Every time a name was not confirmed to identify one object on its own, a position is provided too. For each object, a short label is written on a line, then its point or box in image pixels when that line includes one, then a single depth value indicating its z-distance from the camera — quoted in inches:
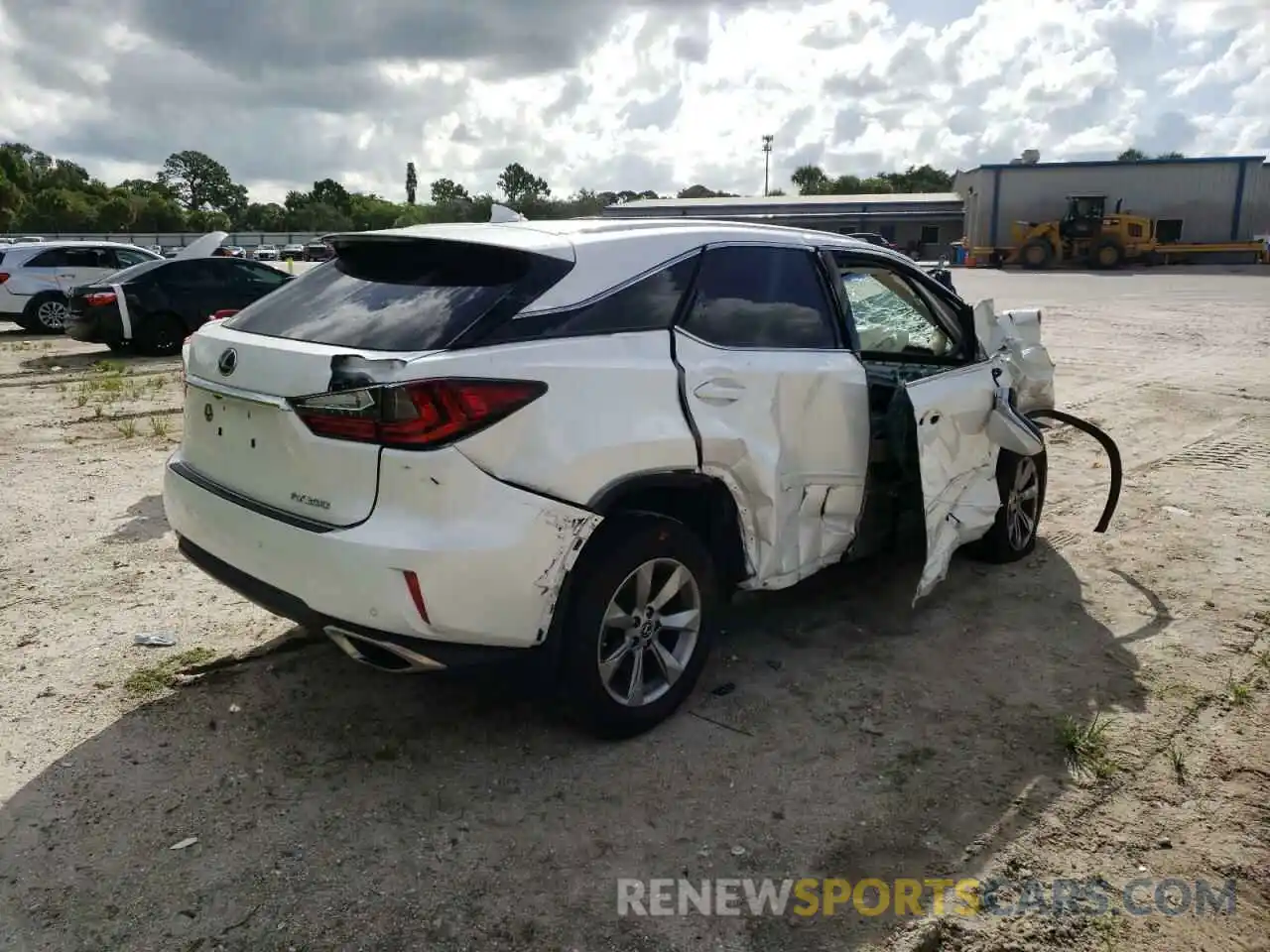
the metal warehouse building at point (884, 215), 2316.7
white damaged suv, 109.0
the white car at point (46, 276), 639.1
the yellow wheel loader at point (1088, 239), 1465.3
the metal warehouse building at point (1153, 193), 1765.5
